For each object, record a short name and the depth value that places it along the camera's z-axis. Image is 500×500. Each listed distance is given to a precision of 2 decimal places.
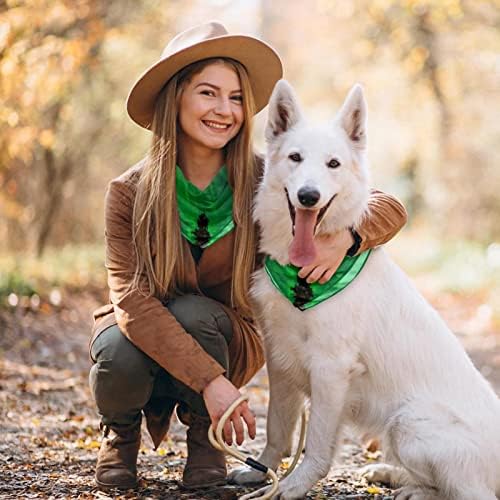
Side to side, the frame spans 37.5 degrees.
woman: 3.02
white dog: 2.82
